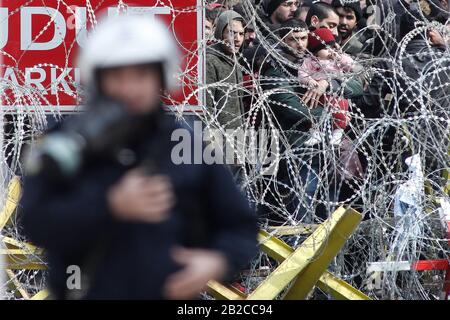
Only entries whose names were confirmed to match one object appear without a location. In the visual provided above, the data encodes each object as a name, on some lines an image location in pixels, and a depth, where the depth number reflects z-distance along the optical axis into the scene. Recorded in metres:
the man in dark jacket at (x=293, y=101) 11.22
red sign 12.34
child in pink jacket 10.86
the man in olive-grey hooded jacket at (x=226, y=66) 12.17
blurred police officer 4.85
